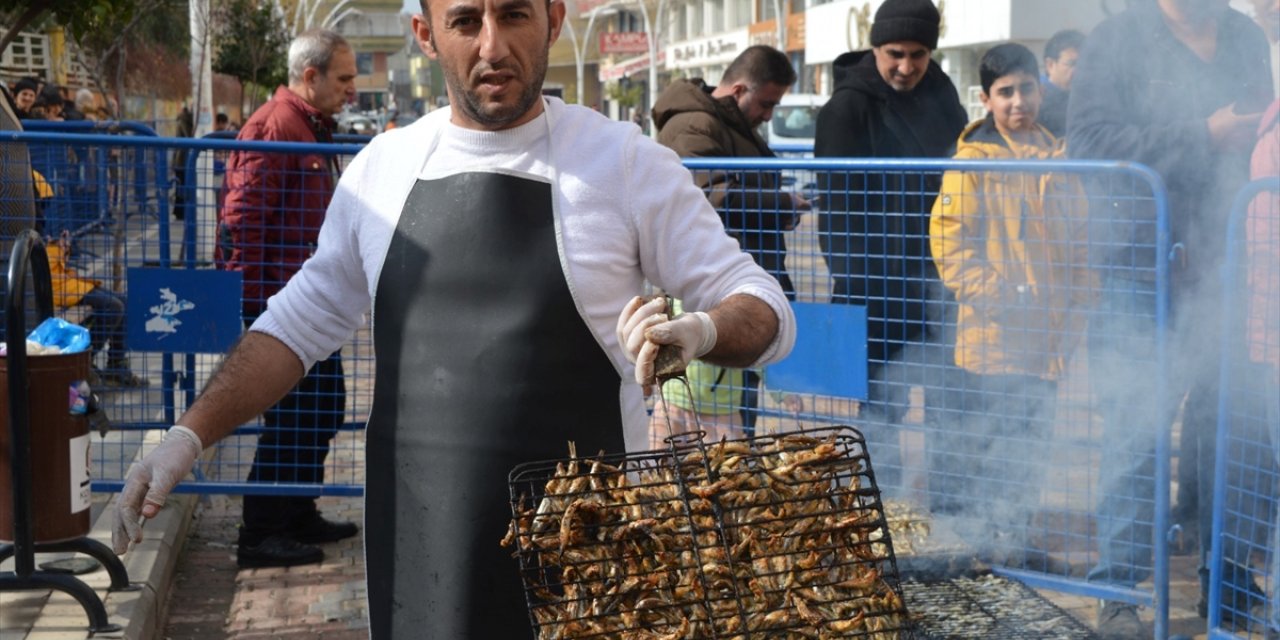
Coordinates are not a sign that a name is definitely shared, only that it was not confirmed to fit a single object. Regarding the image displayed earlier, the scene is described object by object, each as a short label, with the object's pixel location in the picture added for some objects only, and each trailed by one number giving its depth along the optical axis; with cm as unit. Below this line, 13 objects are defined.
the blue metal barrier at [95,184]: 648
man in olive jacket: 568
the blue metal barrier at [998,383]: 499
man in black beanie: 536
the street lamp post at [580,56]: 7249
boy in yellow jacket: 509
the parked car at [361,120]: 5148
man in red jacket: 629
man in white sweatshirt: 272
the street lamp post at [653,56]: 6228
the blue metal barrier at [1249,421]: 456
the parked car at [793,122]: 2852
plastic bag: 511
